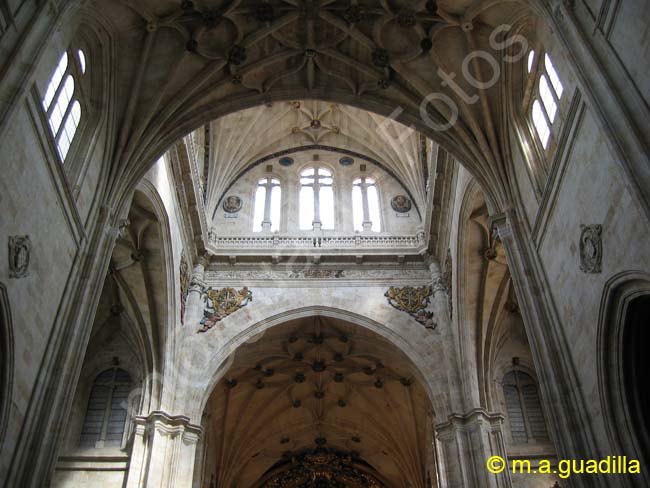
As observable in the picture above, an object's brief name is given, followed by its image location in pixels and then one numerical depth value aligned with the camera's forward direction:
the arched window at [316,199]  22.69
